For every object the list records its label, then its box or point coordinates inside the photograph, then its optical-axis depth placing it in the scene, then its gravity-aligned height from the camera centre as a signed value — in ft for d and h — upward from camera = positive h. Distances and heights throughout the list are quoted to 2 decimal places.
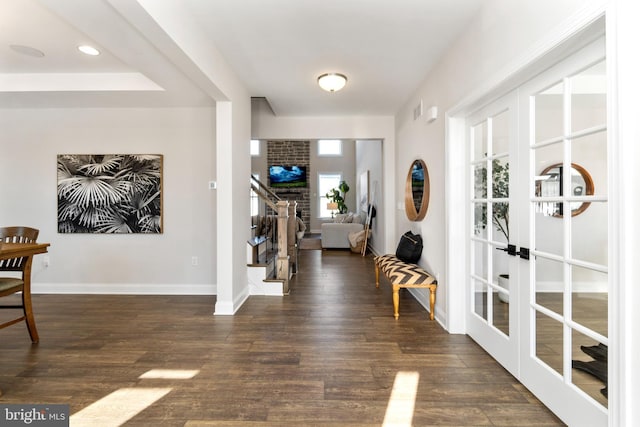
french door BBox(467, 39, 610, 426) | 4.99 -0.47
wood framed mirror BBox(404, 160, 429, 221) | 11.93 +0.74
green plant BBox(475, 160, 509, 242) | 7.45 +0.39
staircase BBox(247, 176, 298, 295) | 13.80 -2.19
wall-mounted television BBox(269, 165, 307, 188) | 39.37 +4.37
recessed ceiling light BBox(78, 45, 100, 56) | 9.52 +4.85
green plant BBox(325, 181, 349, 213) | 35.60 +1.65
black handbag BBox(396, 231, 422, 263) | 12.41 -1.50
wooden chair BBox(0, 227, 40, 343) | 8.45 -1.92
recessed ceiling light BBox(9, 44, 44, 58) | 9.50 +4.88
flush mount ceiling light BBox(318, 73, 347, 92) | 11.46 +4.64
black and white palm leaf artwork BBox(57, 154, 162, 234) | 13.89 +0.86
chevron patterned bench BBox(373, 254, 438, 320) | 10.64 -2.31
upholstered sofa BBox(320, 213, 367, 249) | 26.63 -1.84
